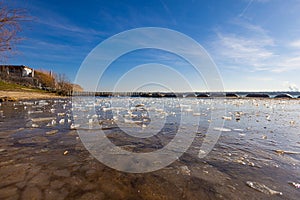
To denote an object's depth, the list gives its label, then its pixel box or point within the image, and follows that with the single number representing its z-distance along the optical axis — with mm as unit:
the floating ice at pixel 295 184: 1855
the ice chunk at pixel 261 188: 1729
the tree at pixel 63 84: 50994
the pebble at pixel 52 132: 3834
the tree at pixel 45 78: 45772
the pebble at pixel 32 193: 1527
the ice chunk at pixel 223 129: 4614
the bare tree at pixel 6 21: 7176
